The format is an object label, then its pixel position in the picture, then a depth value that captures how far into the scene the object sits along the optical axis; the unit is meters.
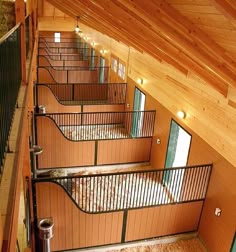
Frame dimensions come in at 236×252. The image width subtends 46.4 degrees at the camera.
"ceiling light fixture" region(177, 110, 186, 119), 5.26
